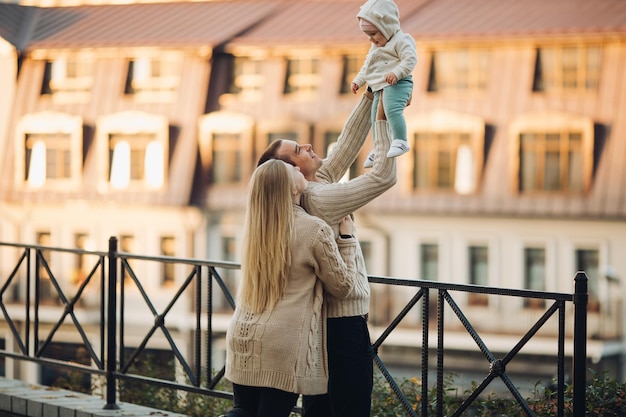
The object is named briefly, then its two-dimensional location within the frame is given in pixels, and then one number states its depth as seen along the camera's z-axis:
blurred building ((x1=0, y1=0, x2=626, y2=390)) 30.80
